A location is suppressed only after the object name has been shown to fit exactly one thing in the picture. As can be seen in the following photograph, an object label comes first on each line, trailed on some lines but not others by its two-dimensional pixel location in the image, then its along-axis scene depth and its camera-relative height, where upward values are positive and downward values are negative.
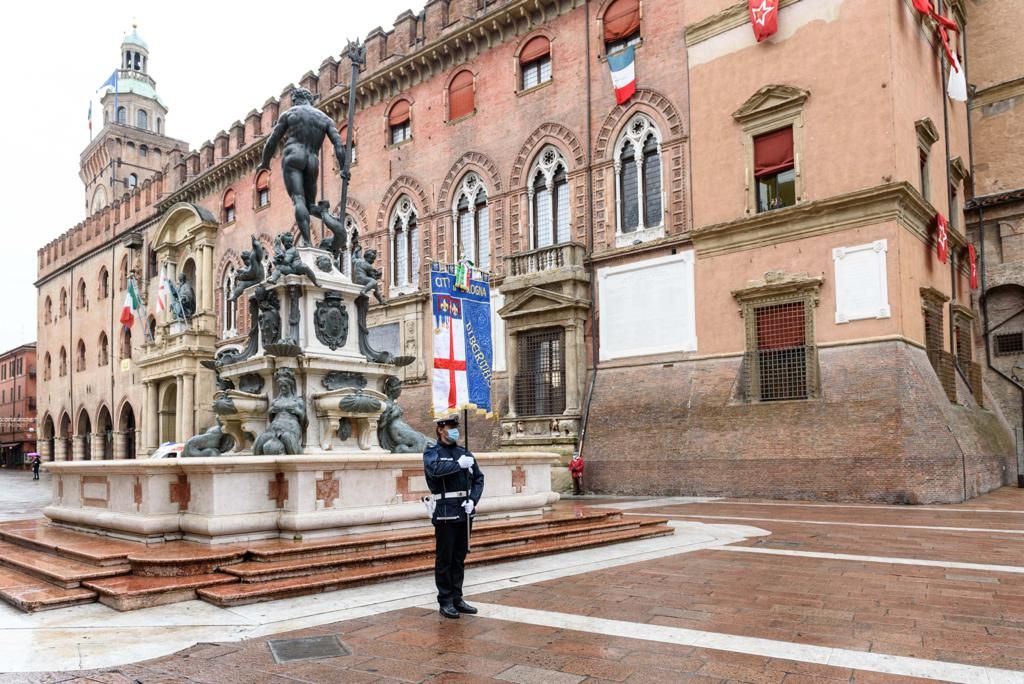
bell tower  62.69 +21.05
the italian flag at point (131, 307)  39.41 +4.98
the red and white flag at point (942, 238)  20.05 +3.65
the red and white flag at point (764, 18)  20.14 +9.09
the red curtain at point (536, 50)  25.72 +10.88
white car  25.15 -1.25
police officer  6.54 -0.81
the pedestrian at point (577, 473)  21.81 -1.94
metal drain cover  5.35 -1.61
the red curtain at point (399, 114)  30.50 +10.69
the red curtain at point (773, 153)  20.02 +5.82
